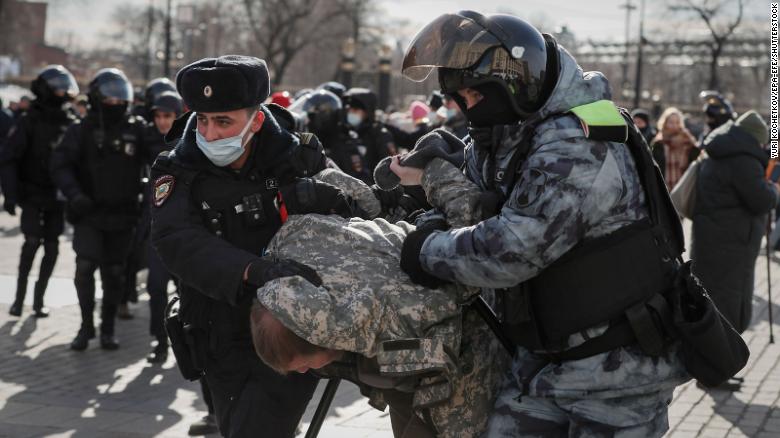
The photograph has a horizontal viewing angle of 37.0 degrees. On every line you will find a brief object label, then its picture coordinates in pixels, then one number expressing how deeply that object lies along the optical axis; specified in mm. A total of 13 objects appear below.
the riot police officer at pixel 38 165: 9750
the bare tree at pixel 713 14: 32134
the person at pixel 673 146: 12977
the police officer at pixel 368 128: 10930
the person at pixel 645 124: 15508
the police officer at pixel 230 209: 3670
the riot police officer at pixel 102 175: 8469
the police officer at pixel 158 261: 8258
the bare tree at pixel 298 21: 51906
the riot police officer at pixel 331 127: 9633
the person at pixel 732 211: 7555
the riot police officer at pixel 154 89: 9352
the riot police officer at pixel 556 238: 2973
